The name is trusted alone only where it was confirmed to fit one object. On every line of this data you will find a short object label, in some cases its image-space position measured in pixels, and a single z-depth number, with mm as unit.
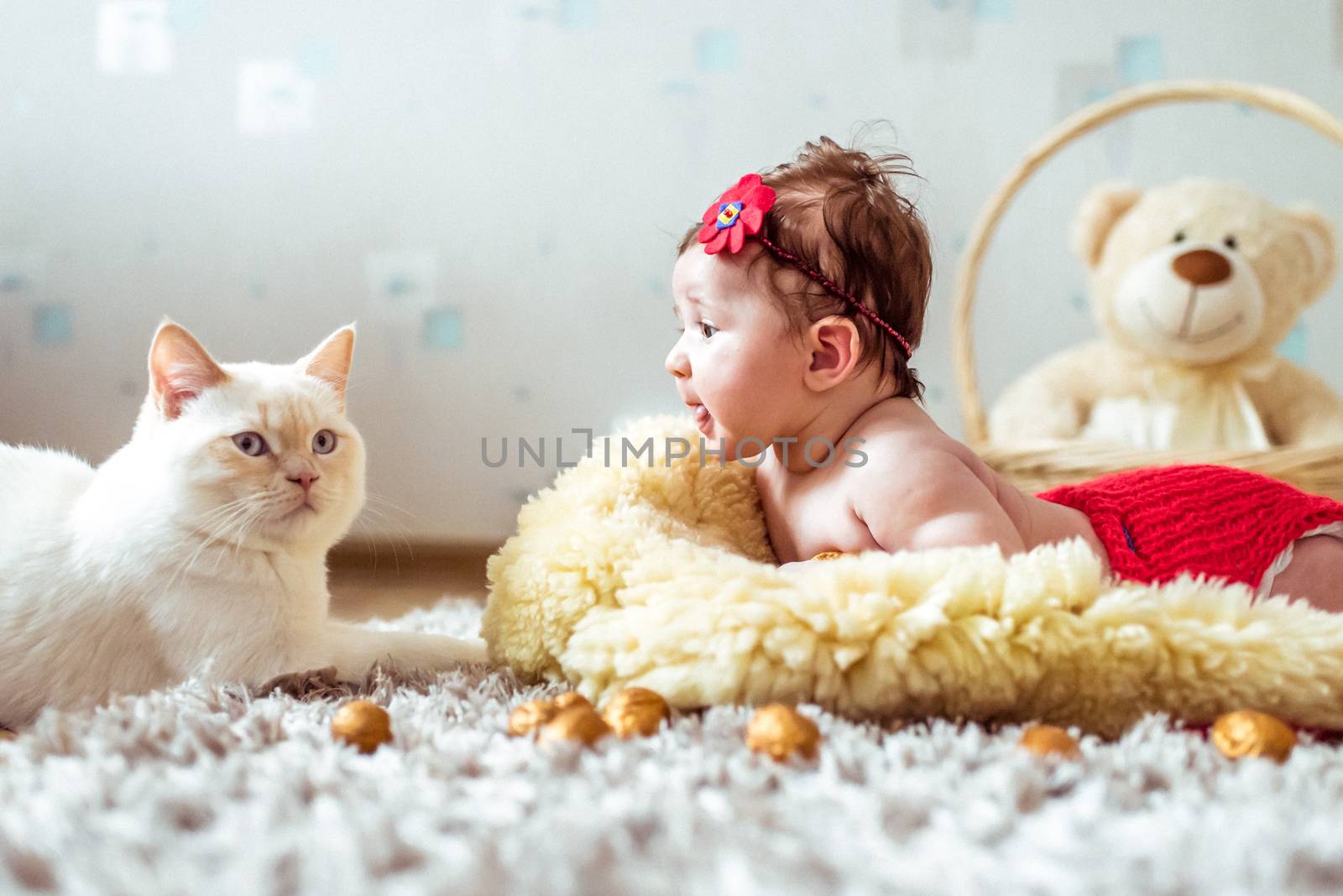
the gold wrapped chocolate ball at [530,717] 680
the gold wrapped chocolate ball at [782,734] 609
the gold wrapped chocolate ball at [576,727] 637
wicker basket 1394
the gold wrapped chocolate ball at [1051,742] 611
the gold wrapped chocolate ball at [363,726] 658
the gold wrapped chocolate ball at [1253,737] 632
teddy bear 1604
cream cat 807
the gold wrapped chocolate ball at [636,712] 660
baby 953
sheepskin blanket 688
